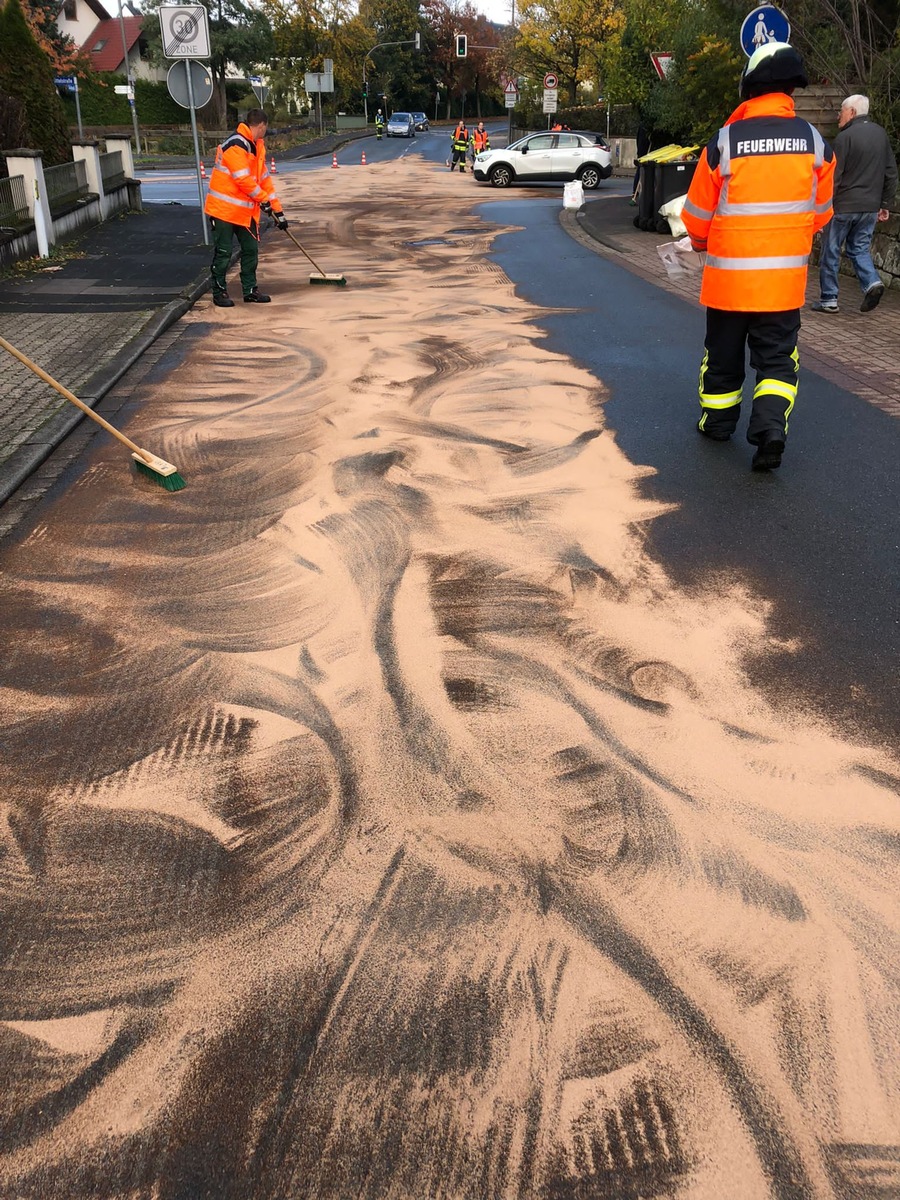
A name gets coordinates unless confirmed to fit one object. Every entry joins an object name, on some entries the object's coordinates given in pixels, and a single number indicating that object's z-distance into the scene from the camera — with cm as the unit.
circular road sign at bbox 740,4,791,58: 941
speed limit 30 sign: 1399
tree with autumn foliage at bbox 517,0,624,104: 4962
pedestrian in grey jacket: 934
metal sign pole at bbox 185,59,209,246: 1409
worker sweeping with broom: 1051
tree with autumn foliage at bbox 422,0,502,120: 9131
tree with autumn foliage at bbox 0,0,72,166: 1617
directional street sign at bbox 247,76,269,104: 3972
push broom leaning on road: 545
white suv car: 2886
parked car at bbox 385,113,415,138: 6444
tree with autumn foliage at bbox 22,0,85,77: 4374
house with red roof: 7381
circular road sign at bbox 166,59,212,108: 1435
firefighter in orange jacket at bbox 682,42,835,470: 511
